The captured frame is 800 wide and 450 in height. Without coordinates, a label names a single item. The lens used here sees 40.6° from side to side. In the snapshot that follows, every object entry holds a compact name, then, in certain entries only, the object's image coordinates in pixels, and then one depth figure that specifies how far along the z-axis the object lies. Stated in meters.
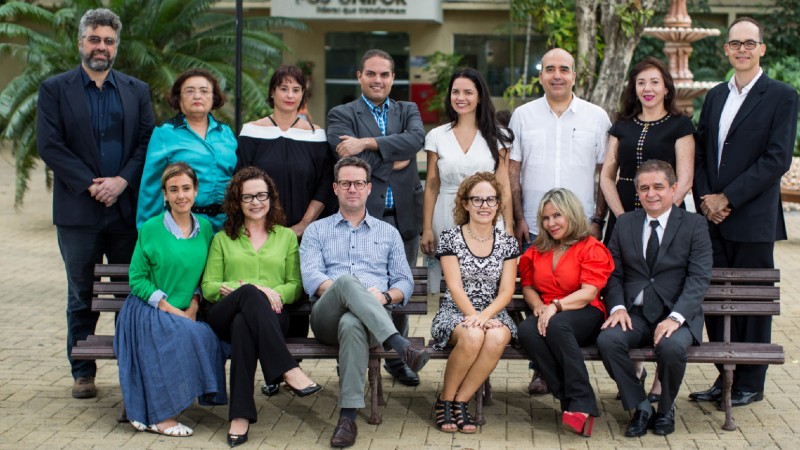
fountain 15.76
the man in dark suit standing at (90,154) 6.69
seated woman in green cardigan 6.07
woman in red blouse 6.08
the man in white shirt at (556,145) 6.84
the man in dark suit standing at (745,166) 6.52
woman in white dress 6.85
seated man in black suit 6.09
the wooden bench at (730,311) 6.22
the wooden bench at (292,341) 6.23
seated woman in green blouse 6.04
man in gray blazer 6.83
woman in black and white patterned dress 6.15
